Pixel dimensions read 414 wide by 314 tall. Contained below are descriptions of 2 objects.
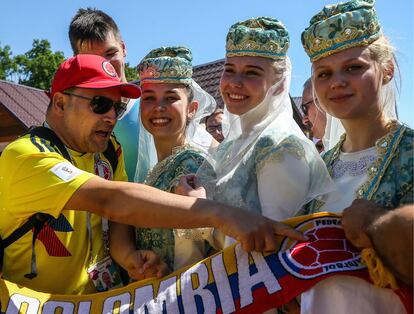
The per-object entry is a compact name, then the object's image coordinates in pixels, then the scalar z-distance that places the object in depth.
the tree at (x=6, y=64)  45.41
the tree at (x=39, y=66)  43.38
